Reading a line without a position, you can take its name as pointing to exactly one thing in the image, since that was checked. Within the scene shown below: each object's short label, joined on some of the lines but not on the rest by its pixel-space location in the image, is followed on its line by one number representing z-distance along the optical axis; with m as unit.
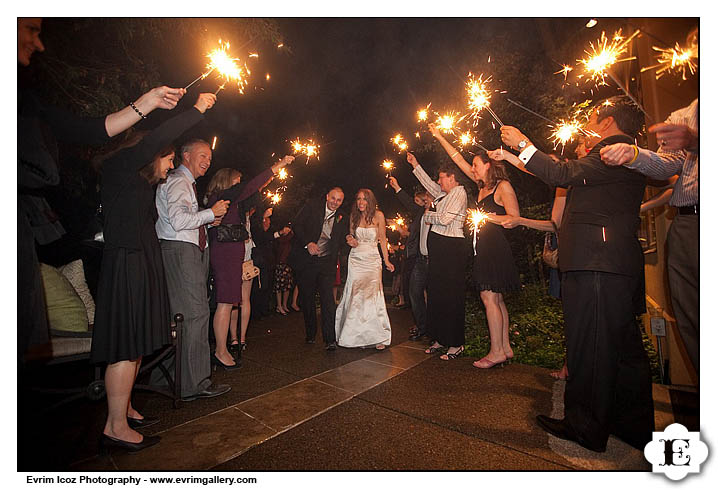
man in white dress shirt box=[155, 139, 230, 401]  2.98
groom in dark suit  5.16
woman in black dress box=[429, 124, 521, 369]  3.84
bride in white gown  4.97
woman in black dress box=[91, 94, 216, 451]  2.17
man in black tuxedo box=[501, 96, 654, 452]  2.16
